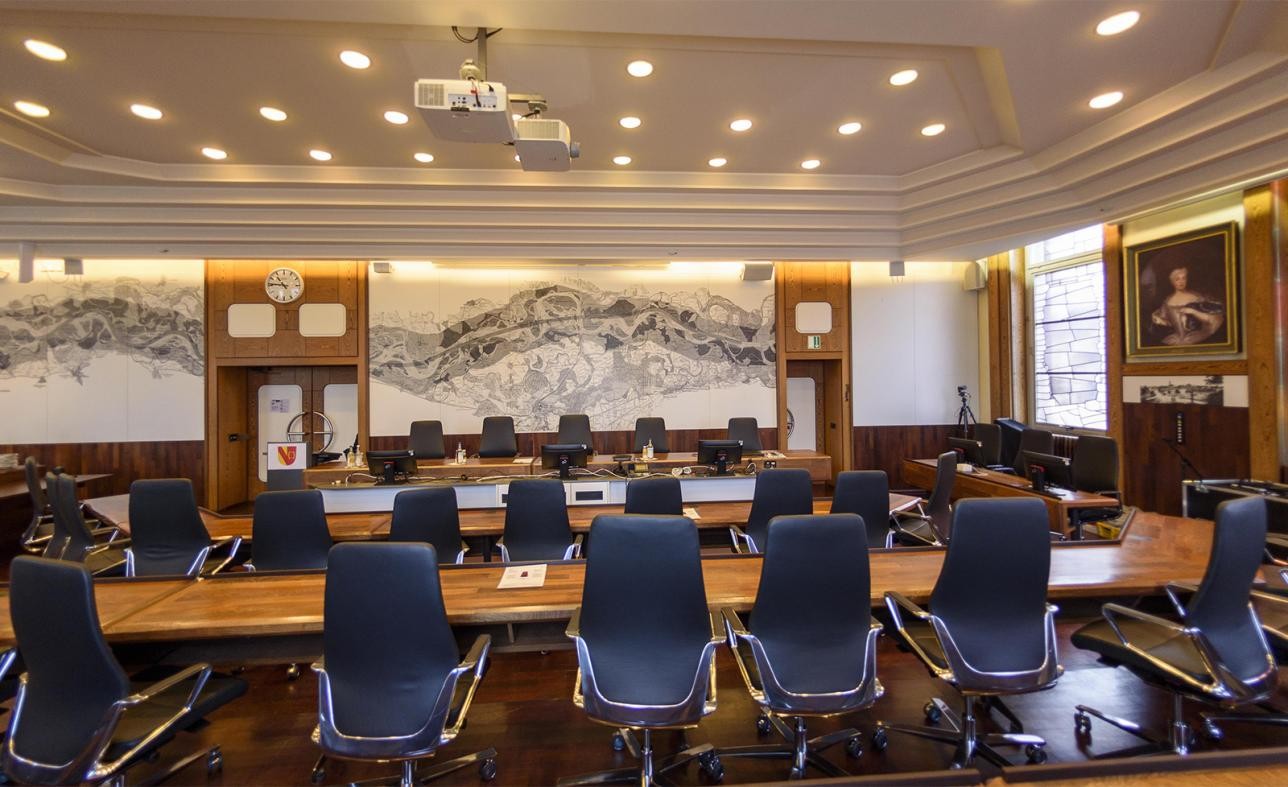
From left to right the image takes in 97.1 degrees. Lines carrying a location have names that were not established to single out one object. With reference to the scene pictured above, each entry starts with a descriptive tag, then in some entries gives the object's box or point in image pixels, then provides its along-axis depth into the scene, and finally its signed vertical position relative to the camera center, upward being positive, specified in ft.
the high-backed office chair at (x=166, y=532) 10.89 -2.42
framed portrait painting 17.03 +3.15
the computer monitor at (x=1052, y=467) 15.49 -2.00
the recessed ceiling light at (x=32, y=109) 14.26 +7.64
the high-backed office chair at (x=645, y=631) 6.35 -2.65
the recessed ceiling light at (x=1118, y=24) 10.66 +7.06
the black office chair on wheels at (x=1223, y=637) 6.58 -2.95
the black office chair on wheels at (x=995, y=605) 6.79 -2.57
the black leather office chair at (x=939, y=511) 13.28 -2.81
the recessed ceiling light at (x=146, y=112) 14.48 +7.63
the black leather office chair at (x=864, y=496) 11.05 -1.93
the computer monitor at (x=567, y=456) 16.19 -1.56
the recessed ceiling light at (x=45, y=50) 11.56 +7.44
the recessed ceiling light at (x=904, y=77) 13.37 +7.60
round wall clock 24.67 +5.24
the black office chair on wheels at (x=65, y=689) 5.61 -2.85
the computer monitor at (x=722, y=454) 16.15 -1.57
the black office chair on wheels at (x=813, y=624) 6.49 -2.66
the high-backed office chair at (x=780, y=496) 11.23 -1.94
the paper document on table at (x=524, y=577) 7.88 -2.51
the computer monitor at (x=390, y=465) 15.02 -1.64
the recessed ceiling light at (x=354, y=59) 12.18 +7.52
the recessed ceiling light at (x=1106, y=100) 13.65 +7.16
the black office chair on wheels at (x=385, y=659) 5.92 -2.73
